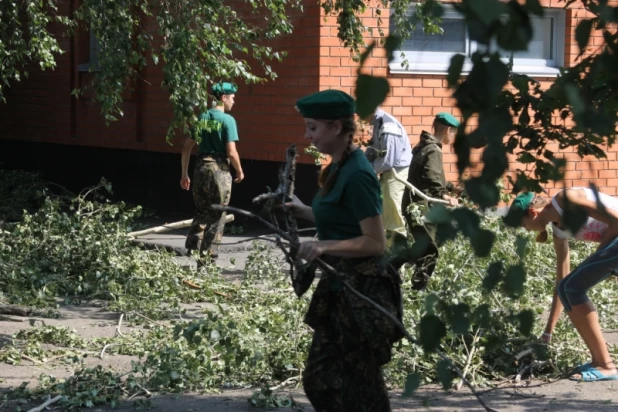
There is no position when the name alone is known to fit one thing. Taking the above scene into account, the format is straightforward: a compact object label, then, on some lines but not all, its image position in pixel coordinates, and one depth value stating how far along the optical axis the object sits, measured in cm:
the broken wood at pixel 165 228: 1814
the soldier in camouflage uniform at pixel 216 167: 1615
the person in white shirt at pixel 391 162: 1421
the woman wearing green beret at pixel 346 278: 666
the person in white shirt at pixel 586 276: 962
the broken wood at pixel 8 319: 1303
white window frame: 2066
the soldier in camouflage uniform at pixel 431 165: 1447
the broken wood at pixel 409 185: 1383
